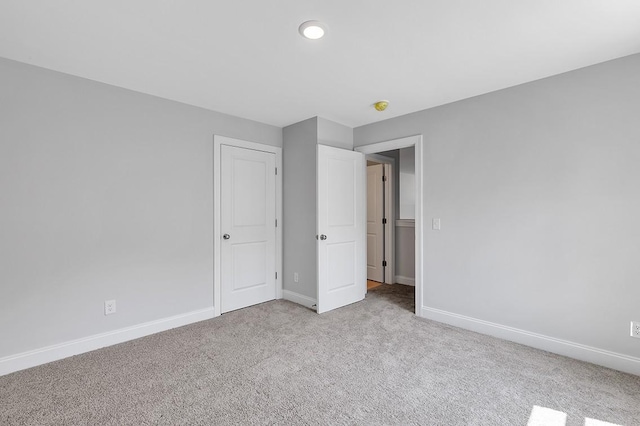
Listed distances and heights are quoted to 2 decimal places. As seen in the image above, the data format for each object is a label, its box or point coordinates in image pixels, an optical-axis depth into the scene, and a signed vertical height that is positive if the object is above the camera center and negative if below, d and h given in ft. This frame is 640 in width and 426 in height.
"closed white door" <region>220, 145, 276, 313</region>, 11.32 -0.50
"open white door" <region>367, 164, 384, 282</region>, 16.11 -0.42
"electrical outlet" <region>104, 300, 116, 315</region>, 8.53 -2.68
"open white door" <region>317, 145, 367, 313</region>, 11.28 -0.55
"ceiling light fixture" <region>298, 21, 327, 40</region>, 5.91 +3.82
